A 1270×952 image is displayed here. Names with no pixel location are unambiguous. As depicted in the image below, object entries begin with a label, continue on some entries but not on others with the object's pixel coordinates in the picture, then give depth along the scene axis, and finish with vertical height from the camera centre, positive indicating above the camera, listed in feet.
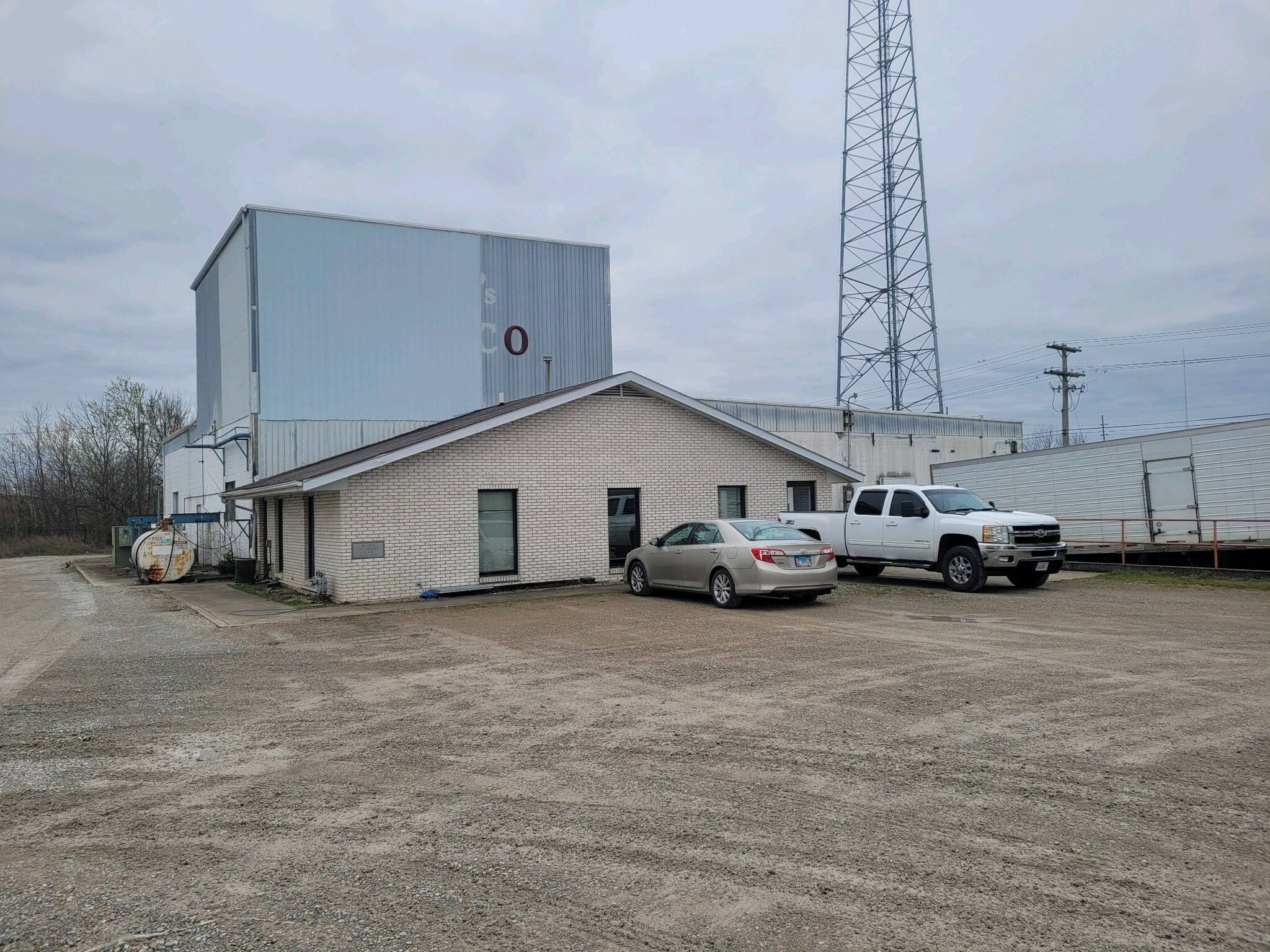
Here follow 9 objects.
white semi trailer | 66.03 +1.12
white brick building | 56.70 +2.28
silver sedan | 48.06 -2.49
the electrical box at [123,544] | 107.55 -0.82
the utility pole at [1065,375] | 157.99 +22.38
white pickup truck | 54.85 -1.75
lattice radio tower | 140.87 +44.04
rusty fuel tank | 82.07 -1.86
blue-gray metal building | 84.28 +19.77
